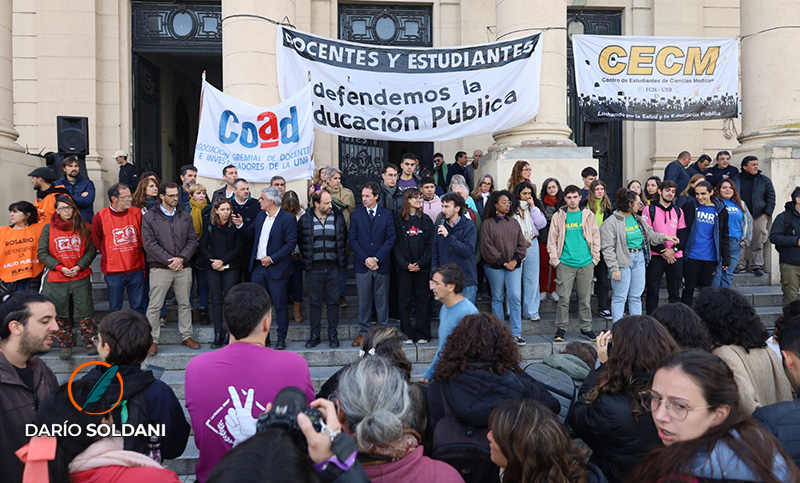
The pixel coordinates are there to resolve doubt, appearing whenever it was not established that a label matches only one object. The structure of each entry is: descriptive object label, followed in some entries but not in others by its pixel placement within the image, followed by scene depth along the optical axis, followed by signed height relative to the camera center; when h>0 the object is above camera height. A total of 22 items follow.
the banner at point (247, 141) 8.43 +1.44
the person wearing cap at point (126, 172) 11.55 +1.36
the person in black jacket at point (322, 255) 7.11 -0.22
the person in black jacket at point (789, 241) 7.87 -0.11
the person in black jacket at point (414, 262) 7.28 -0.33
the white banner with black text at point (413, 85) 8.55 +2.34
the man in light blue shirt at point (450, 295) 4.89 -0.51
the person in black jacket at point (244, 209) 7.46 +0.39
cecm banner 9.45 +2.66
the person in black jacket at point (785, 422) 2.37 -0.81
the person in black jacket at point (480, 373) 3.00 -0.74
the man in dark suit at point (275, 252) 7.09 -0.18
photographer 1.31 -0.54
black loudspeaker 10.15 +1.89
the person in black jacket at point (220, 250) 7.24 -0.15
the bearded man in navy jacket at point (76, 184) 8.45 +0.83
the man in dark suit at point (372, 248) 7.29 -0.14
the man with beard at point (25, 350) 2.79 -0.59
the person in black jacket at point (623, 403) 2.77 -0.84
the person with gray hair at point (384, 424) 2.21 -0.73
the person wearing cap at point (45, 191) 7.44 +0.67
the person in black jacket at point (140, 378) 2.65 -0.65
